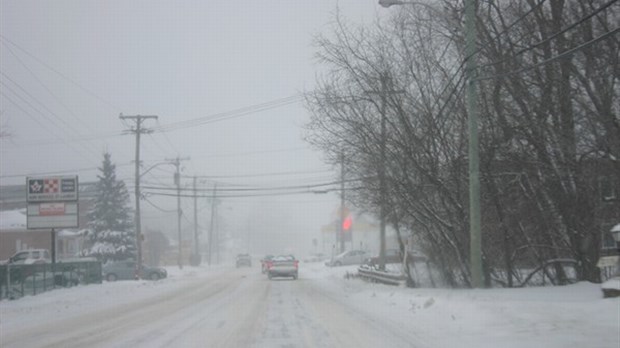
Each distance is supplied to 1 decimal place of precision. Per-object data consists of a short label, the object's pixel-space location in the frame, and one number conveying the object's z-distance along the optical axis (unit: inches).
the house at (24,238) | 2469.2
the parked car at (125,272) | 1915.6
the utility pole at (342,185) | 946.7
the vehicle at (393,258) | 1105.7
